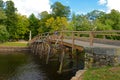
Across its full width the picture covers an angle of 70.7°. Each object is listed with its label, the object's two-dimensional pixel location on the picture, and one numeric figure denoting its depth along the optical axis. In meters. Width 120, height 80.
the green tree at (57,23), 20.47
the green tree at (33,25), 23.74
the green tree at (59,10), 23.97
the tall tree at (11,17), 20.73
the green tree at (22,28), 21.66
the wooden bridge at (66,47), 4.91
